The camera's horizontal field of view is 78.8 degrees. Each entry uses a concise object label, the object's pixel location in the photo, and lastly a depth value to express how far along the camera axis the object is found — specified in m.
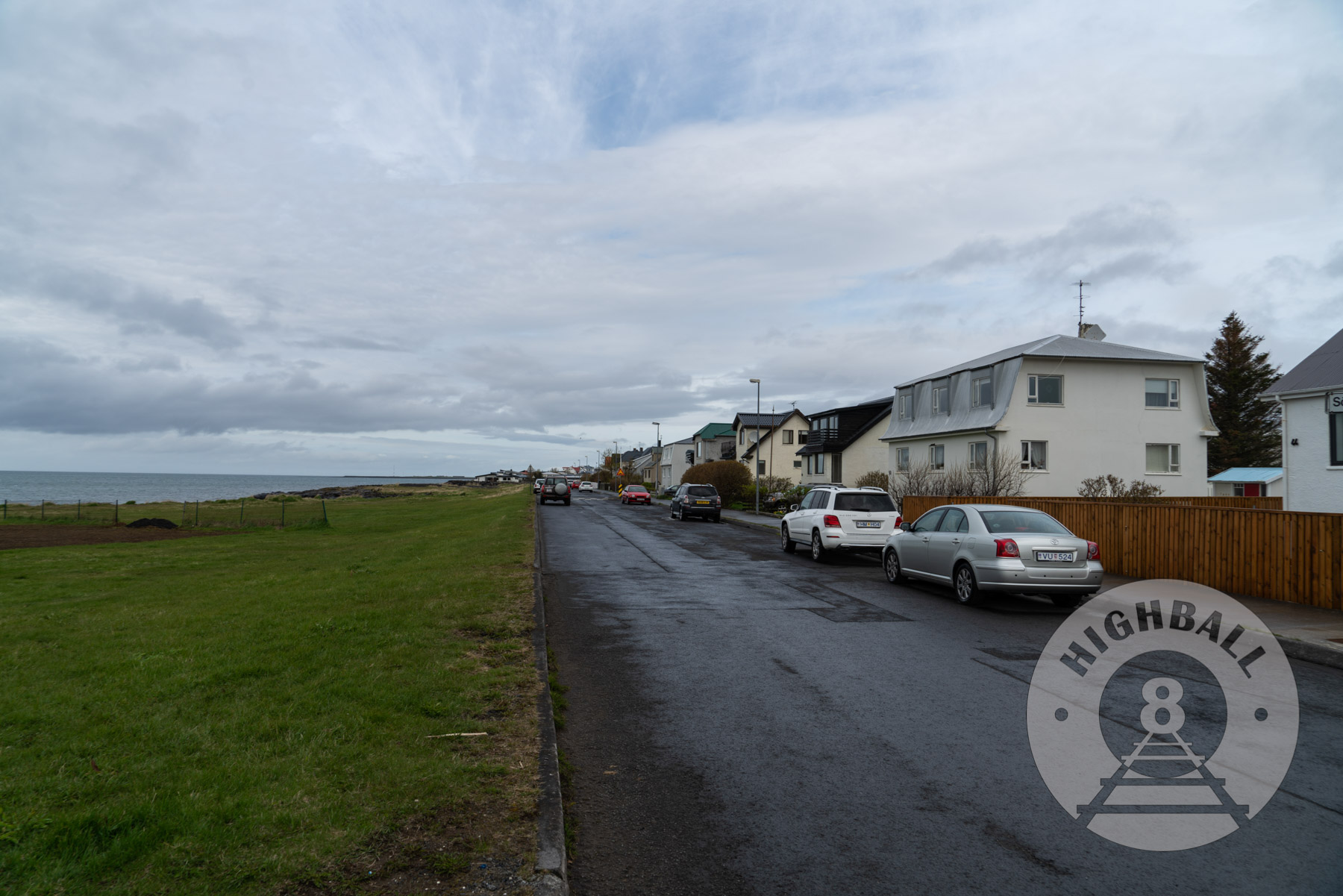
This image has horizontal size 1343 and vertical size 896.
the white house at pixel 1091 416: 33.75
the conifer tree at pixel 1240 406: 58.66
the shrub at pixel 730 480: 54.22
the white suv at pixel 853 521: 19.42
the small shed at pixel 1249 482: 46.56
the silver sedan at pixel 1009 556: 11.97
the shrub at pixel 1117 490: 27.27
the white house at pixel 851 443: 55.09
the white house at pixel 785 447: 70.81
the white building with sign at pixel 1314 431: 20.05
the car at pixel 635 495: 62.53
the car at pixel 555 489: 60.25
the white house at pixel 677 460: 98.44
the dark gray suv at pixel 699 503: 39.34
